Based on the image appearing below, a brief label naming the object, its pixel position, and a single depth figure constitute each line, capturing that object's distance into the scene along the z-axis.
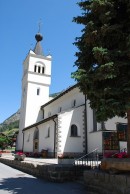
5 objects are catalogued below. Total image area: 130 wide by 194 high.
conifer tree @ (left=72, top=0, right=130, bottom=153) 6.02
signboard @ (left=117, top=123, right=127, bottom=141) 14.83
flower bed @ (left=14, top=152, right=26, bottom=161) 12.60
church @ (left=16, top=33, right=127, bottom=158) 17.00
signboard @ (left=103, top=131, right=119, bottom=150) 14.72
